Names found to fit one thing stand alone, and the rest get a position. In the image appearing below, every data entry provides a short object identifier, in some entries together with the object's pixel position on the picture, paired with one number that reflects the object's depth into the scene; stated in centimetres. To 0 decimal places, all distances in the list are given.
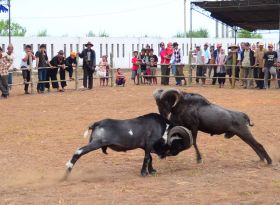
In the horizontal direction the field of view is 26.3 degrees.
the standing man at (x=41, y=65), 2269
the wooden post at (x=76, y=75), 2403
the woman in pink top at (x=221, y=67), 2480
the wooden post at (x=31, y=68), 2214
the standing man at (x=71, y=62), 2423
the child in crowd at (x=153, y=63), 2622
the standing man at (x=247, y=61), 2338
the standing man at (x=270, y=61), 2241
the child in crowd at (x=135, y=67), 2665
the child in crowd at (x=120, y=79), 2634
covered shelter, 2716
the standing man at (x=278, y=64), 2270
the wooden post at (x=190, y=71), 2538
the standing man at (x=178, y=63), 2560
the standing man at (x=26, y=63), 2228
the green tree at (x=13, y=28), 5912
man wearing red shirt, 2603
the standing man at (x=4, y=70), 2064
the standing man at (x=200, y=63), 2570
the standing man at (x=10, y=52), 2103
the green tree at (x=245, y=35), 6314
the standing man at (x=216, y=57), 2515
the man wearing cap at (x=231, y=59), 2394
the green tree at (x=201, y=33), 7225
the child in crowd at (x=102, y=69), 2623
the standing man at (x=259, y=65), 2311
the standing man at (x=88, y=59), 2381
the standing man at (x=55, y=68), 2325
